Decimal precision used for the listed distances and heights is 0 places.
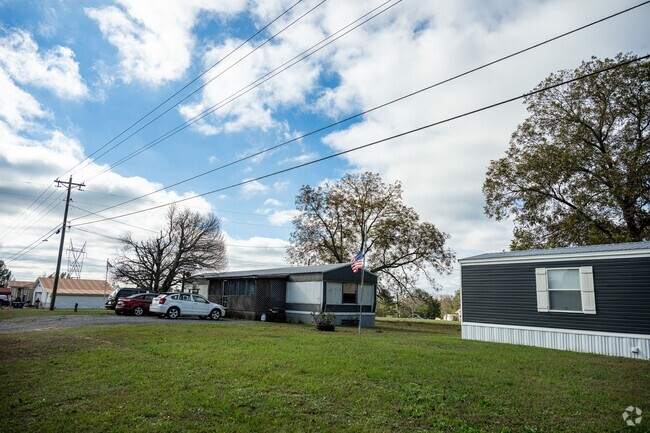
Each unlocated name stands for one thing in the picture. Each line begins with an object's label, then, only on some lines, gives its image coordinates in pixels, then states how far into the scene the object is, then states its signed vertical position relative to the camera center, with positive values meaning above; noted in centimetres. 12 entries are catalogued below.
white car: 2333 -111
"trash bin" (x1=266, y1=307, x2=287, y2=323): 2589 -157
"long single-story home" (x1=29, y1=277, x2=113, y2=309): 6212 -148
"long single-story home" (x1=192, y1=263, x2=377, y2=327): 2473 -22
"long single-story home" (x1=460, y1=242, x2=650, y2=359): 1270 +1
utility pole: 3275 +383
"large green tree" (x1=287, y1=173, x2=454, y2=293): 3456 +503
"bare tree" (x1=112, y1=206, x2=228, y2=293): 4500 +313
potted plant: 1972 -141
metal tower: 6519 +483
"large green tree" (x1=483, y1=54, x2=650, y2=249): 2233 +748
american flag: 1877 +133
